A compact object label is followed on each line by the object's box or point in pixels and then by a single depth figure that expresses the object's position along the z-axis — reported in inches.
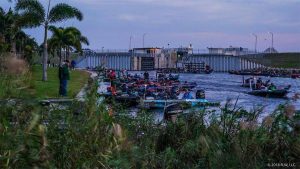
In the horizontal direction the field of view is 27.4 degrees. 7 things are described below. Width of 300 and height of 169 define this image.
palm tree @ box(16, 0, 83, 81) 1896.5
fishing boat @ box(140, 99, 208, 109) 1237.4
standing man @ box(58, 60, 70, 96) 982.0
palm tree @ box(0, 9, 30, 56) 1930.4
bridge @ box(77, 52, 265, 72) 7279.0
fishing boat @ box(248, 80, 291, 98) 2217.9
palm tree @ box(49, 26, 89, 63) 3009.4
